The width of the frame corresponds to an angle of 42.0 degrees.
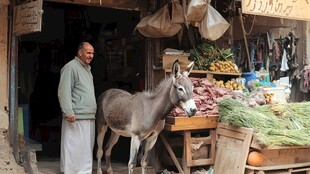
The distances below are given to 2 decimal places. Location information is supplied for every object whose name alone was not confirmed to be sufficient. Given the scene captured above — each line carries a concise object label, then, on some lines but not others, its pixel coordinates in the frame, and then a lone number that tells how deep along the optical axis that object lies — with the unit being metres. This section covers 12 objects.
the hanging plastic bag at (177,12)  7.46
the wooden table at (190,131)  7.18
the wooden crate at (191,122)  7.13
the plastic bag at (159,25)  7.59
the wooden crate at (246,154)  6.79
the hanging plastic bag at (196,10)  6.80
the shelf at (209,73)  8.10
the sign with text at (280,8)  6.42
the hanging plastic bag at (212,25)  7.27
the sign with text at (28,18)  5.64
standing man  6.77
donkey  6.30
